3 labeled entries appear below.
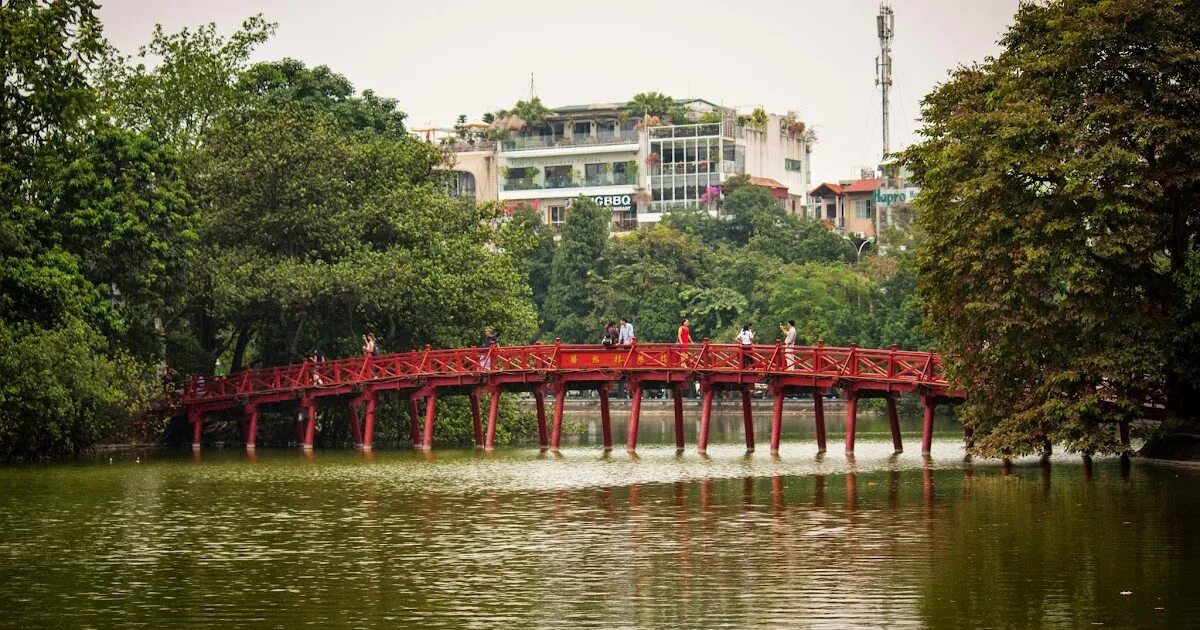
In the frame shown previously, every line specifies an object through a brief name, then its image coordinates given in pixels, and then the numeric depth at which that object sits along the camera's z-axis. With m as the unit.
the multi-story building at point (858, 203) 125.00
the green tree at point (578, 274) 107.62
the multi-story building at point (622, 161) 139.25
